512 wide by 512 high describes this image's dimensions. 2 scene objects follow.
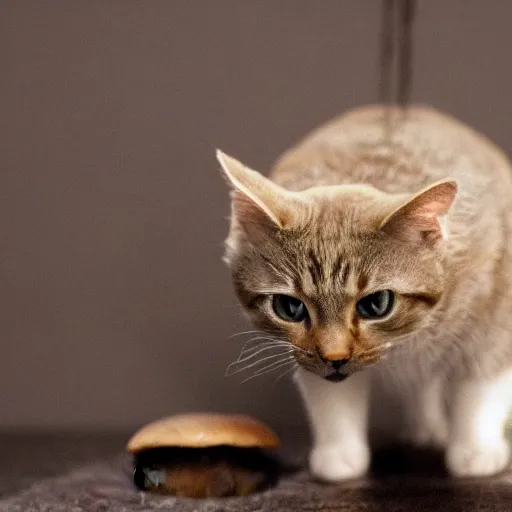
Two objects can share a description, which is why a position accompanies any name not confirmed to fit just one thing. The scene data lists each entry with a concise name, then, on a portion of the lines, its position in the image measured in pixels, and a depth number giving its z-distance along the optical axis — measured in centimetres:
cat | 64
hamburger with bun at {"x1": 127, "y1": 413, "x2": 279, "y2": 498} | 67
